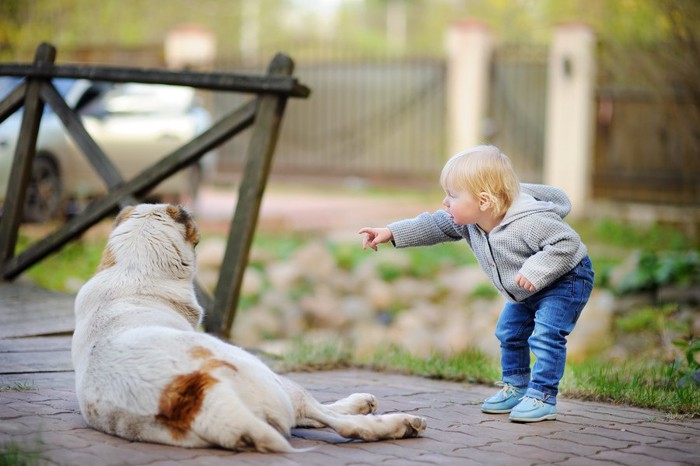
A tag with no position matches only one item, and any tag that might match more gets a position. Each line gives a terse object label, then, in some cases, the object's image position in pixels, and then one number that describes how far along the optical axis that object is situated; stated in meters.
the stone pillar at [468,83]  16.84
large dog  3.19
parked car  10.86
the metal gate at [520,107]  16.88
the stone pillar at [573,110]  15.19
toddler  3.97
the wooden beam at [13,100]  6.73
